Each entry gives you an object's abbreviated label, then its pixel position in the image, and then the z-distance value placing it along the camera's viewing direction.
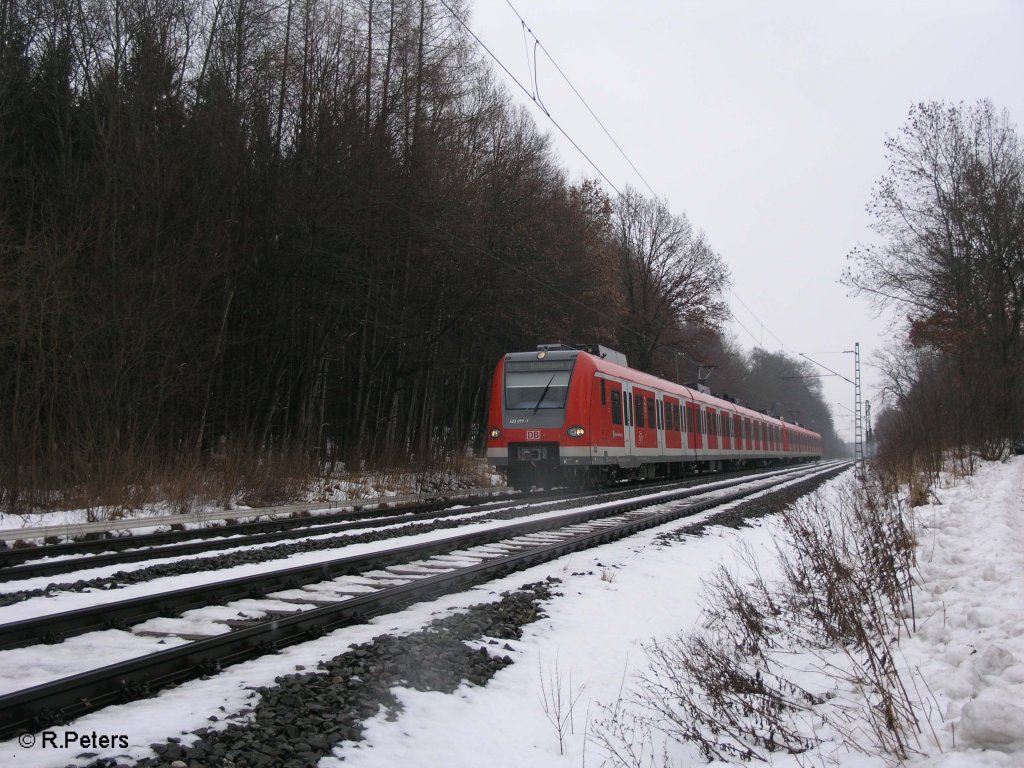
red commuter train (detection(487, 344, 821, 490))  18.59
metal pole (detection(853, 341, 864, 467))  58.86
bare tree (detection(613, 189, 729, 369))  46.22
